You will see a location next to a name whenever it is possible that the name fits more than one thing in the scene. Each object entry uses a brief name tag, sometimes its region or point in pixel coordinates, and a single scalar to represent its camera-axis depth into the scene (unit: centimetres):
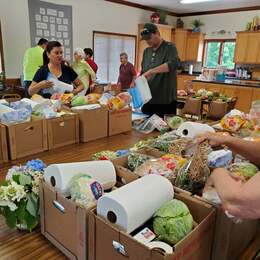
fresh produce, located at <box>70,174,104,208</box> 114
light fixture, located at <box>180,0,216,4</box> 613
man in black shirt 285
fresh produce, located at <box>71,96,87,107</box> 308
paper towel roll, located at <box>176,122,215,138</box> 201
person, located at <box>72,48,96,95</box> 462
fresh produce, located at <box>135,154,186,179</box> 139
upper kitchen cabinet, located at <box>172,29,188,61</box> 815
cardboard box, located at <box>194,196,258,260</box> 108
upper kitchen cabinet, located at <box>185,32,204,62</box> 812
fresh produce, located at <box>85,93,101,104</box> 317
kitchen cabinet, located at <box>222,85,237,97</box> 634
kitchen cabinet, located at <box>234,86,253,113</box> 617
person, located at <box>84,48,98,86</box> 537
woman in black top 294
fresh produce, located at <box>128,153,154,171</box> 156
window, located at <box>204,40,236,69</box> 784
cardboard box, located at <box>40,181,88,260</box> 111
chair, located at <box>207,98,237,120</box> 433
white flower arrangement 131
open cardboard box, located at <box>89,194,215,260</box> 90
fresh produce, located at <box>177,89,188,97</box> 494
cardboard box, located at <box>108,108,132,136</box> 314
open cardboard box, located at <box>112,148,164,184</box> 140
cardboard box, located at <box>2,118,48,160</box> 240
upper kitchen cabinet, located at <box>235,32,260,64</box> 694
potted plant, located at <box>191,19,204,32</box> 816
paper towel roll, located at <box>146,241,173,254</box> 92
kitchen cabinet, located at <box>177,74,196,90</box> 791
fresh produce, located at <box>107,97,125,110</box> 316
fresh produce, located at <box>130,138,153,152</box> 180
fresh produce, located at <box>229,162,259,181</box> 135
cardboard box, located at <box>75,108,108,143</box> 291
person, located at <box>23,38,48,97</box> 428
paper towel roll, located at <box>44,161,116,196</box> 124
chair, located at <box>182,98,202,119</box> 455
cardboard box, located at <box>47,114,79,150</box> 268
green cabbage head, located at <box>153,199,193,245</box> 100
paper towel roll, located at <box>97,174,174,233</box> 99
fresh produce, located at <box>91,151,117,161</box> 174
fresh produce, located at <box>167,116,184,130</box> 266
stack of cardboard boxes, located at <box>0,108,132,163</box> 240
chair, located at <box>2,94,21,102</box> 388
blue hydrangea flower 153
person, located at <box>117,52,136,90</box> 610
